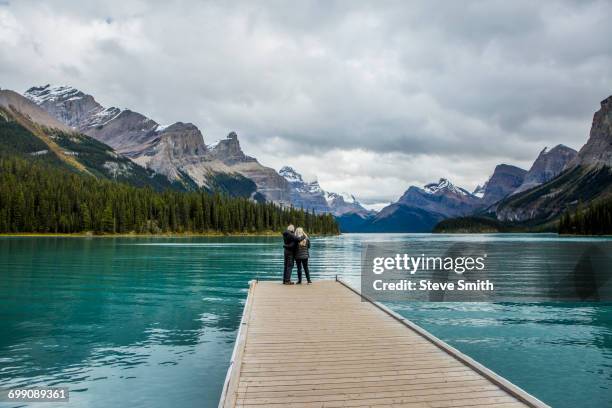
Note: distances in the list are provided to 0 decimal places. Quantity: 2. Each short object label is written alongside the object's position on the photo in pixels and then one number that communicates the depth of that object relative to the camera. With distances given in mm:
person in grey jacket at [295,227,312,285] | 32500
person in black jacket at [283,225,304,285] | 32219
